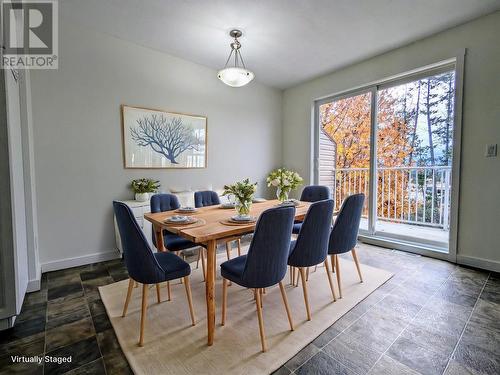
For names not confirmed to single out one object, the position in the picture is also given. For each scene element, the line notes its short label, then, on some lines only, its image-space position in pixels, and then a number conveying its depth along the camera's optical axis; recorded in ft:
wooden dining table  5.11
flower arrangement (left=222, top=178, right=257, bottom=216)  6.82
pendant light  8.37
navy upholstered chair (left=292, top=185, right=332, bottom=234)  9.95
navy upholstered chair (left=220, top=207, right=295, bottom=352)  4.75
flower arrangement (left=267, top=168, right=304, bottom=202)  8.40
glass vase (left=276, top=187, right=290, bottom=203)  8.63
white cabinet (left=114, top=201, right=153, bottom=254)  9.78
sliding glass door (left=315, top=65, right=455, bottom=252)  11.19
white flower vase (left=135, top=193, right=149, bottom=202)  10.21
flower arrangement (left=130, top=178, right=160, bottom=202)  10.23
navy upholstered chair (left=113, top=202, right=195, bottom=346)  5.02
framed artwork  10.47
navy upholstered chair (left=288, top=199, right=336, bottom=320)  5.74
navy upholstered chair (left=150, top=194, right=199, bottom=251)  7.84
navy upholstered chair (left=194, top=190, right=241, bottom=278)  9.64
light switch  8.52
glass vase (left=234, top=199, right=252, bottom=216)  6.93
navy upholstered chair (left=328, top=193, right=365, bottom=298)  6.88
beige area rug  4.65
